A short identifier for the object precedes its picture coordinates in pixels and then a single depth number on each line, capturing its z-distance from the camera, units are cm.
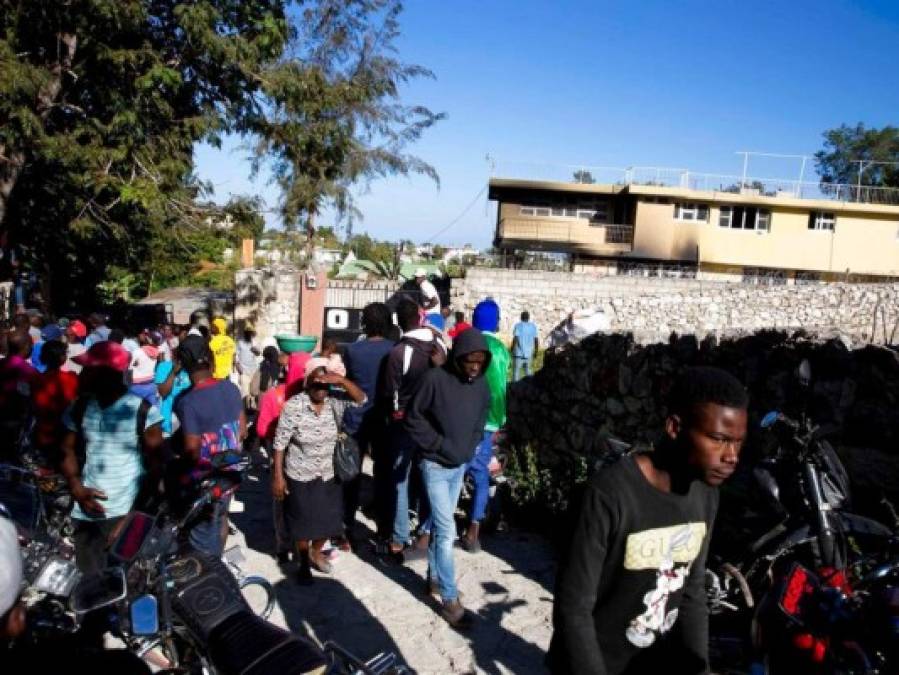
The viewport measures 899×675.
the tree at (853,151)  5281
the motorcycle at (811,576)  250
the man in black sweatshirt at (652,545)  211
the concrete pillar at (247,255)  1805
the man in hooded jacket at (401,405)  570
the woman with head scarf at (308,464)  509
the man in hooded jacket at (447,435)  461
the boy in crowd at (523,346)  1449
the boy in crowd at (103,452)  414
